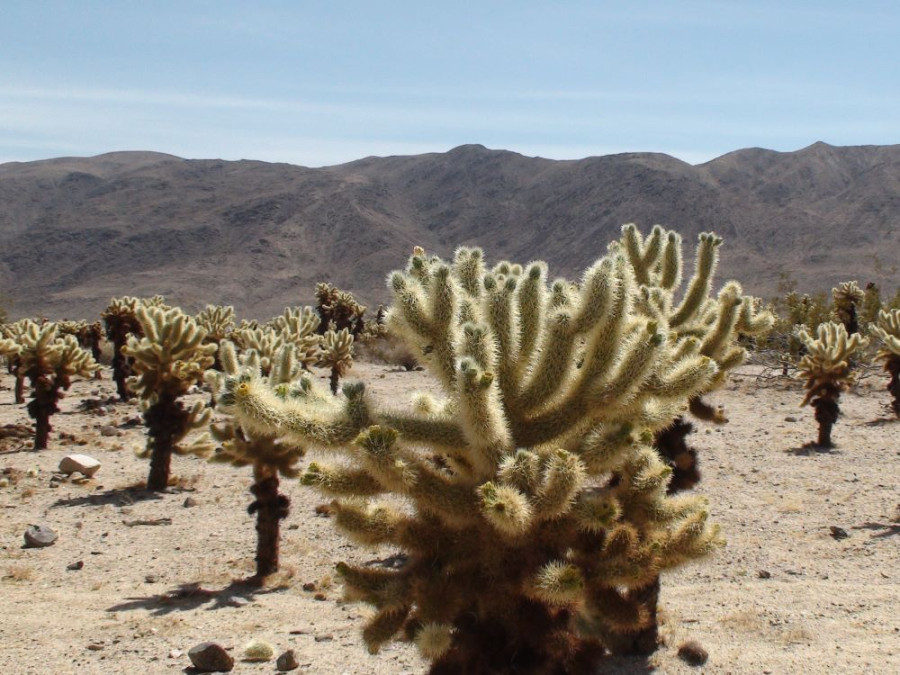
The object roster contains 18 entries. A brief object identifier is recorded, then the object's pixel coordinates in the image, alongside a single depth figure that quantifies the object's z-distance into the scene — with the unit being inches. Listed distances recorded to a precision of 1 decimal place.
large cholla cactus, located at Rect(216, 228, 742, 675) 146.2
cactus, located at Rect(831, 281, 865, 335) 892.0
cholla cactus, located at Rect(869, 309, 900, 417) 563.0
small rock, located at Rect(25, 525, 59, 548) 339.0
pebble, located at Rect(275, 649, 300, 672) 214.2
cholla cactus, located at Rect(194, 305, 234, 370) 750.5
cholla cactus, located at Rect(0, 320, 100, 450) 512.4
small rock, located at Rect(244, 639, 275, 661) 222.5
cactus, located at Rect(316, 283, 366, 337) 1115.3
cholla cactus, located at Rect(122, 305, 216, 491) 425.7
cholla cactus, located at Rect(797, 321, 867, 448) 515.5
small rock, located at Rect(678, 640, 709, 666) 212.1
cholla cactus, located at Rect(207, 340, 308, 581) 301.7
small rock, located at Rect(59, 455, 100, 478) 457.7
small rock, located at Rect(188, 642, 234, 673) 211.6
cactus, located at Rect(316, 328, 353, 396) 767.1
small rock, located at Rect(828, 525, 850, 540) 334.0
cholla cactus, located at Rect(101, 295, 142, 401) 685.3
